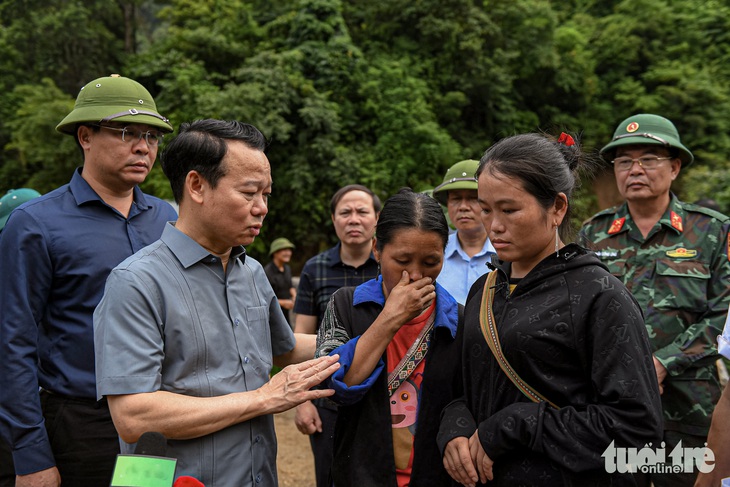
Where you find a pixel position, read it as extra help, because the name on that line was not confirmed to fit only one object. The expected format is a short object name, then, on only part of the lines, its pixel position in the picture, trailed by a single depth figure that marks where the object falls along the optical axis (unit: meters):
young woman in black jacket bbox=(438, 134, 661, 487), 1.84
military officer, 3.37
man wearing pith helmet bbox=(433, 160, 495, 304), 3.76
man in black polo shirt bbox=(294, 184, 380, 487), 4.15
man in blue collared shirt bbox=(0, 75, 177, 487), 2.51
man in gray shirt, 1.86
